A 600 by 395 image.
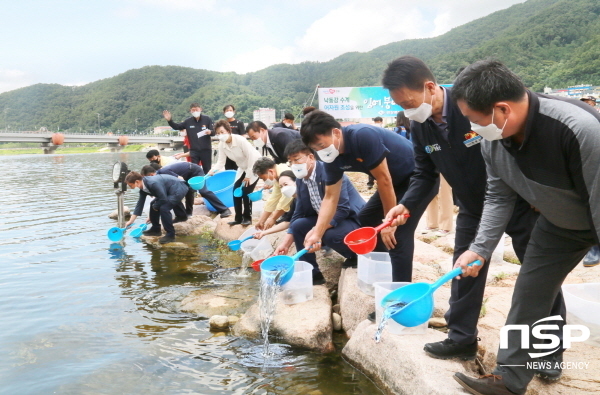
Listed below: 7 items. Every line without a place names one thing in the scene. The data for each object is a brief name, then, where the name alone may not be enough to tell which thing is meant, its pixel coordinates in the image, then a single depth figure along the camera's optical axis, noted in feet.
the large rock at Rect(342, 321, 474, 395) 8.39
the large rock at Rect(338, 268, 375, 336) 12.38
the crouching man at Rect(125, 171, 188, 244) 24.26
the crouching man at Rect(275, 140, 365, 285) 14.43
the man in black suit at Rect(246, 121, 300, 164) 21.77
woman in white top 24.13
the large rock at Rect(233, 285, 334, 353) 12.10
